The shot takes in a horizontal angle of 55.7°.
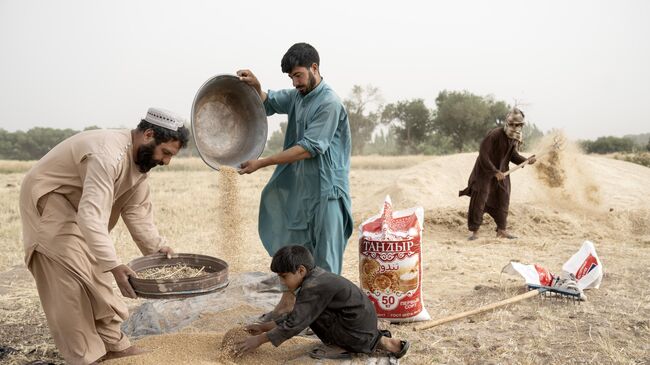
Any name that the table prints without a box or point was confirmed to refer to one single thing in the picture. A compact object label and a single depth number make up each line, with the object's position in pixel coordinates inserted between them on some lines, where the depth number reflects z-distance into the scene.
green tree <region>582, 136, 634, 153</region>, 30.84
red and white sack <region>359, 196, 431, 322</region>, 4.51
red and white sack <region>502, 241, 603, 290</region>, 5.29
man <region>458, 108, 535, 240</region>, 8.43
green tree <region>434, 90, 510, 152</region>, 38.88
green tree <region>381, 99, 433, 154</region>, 40.88
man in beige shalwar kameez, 3.26
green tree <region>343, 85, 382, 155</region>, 41.38
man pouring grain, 4.33
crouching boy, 3.43
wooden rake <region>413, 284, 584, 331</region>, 4.48
